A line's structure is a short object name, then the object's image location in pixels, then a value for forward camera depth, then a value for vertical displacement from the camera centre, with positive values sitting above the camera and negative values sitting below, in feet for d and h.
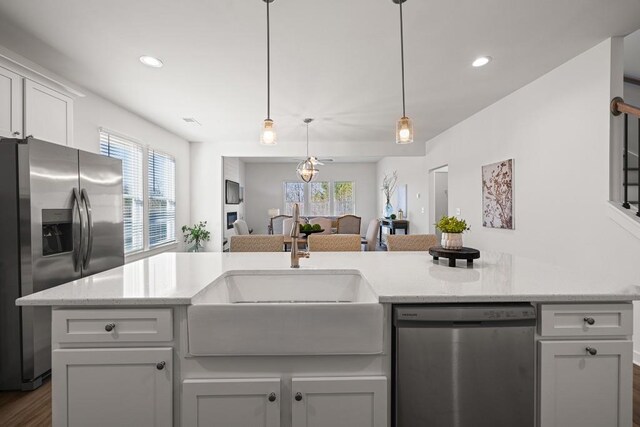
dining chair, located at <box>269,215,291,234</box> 23.89 -1.08
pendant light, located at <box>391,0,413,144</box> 6.81 +1.78
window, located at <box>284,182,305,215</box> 31.99 +1.77
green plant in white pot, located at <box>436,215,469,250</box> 5.64 -0.42
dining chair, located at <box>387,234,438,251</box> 9.09 -0.96
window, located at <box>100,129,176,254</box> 13.16 +0.90
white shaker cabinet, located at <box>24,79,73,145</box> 7.38 +2.50
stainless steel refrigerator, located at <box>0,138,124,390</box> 6.38 -0.62
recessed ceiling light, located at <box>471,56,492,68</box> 8.88 +4.35
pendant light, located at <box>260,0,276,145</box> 7.22 +1.83
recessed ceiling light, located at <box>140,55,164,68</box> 8.74 +4.33
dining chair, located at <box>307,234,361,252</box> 9.13 -0.98
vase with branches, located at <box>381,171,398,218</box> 26.99 +1.95
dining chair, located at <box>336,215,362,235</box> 20.99 -1.03
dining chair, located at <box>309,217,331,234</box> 21.41 -1.00
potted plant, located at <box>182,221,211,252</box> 18.66 -1.50
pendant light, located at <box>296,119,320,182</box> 17.16 +2.31
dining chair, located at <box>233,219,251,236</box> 15.16 -0.89
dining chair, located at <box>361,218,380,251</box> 16.70 -1.44
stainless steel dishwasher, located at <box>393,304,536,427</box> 3.81 -2.03
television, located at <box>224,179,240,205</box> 23.29 +1.44
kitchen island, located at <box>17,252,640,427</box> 3.74 -1.83
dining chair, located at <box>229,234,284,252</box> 9.29 -0.99
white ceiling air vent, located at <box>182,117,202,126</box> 14.63 +4.38
